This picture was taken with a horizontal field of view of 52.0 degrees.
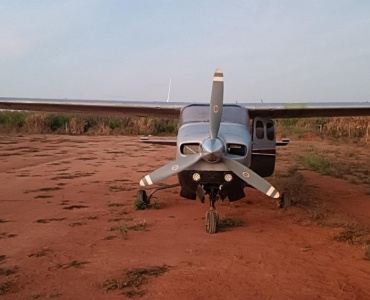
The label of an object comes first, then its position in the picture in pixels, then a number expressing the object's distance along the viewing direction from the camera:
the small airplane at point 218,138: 6.36
